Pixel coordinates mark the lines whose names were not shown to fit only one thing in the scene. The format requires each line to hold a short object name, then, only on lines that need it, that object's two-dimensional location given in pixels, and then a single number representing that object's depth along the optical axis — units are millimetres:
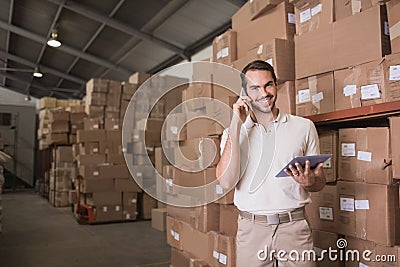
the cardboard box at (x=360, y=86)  1719
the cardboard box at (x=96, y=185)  5809
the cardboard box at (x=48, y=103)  9377
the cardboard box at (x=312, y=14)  1982
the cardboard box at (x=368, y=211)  1691
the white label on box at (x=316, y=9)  2045
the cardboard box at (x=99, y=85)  6180
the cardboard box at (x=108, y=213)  5828
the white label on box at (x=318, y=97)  1996
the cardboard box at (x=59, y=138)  7883
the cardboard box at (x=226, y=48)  2609
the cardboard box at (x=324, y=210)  1955
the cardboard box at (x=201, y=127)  2580
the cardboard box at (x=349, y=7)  1841
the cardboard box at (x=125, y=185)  5965
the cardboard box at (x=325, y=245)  1952
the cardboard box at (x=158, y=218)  5176
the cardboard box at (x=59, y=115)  7793
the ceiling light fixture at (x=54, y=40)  6383
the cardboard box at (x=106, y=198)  5848
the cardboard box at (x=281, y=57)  2146
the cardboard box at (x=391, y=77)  1634
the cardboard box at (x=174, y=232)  2920
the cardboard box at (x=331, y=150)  1959
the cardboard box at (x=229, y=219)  2418
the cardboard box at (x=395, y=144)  1604
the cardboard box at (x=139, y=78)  6438
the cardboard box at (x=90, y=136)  6066
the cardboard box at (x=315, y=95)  1956
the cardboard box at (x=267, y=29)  2219
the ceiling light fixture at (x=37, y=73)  9383
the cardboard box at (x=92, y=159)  5953
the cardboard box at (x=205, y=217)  2527
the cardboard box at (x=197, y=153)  2564
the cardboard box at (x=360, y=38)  1728
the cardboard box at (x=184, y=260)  2545
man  1496
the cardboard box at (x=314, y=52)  1947
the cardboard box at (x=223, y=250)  2215
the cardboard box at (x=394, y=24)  1654
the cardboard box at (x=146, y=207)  6164
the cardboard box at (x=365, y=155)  1717
